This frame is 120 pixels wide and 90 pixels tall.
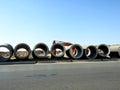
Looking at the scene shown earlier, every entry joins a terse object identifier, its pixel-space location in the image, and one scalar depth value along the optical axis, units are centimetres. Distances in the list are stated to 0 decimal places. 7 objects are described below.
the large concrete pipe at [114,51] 1071
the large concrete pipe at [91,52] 1019
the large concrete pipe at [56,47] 974
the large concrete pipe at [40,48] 946
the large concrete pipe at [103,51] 1044
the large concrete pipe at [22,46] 921
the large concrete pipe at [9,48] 900
